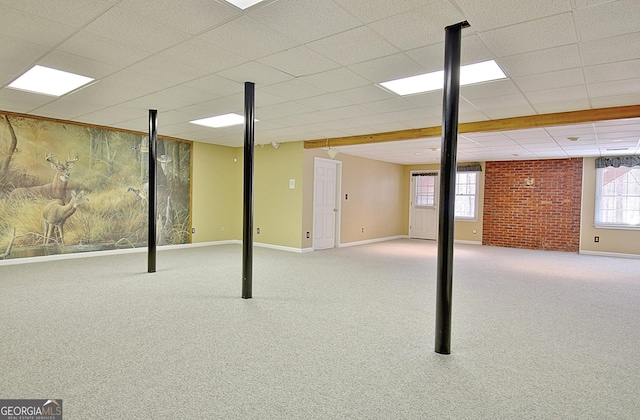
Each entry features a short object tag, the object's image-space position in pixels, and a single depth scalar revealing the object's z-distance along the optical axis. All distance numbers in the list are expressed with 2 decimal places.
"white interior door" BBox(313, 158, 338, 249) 7.90
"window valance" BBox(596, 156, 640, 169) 7.83
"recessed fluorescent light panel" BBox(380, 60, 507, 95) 3.25
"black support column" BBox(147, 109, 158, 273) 5.04
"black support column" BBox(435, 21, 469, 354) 2.59
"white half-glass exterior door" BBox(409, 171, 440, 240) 10.70
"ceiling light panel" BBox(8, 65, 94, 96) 3.68
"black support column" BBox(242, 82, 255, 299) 3.84
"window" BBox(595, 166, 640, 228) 8.03
